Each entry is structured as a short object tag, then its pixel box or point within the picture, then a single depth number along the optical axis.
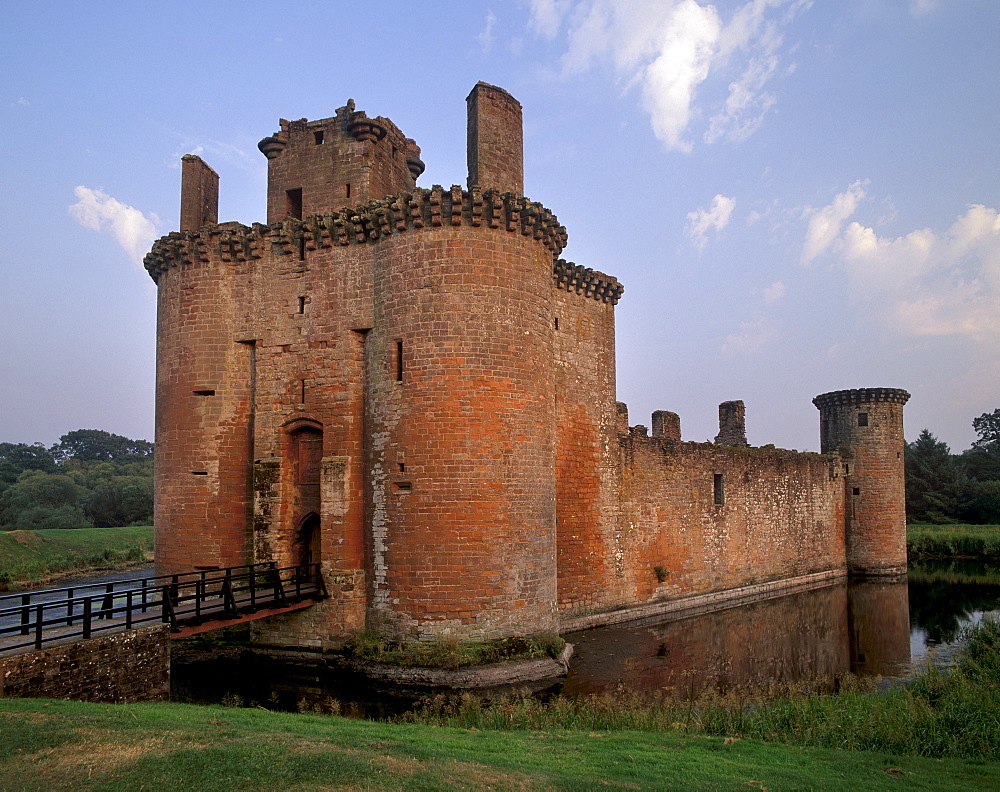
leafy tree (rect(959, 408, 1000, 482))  59.97
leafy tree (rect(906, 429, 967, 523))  50.69
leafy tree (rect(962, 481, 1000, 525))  49.25
